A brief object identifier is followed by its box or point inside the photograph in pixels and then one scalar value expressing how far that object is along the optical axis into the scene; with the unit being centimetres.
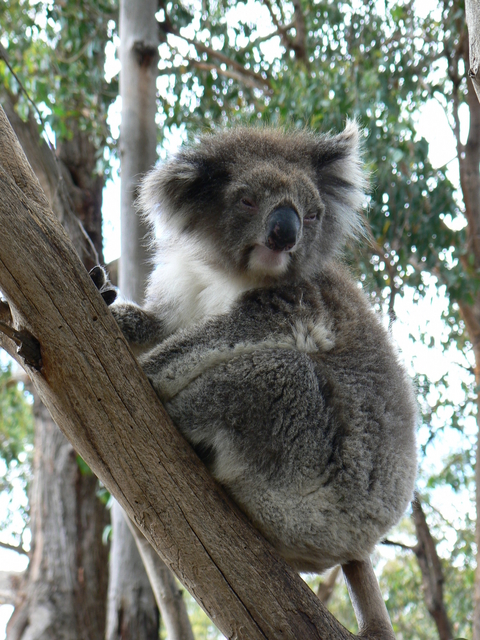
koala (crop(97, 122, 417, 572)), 393
